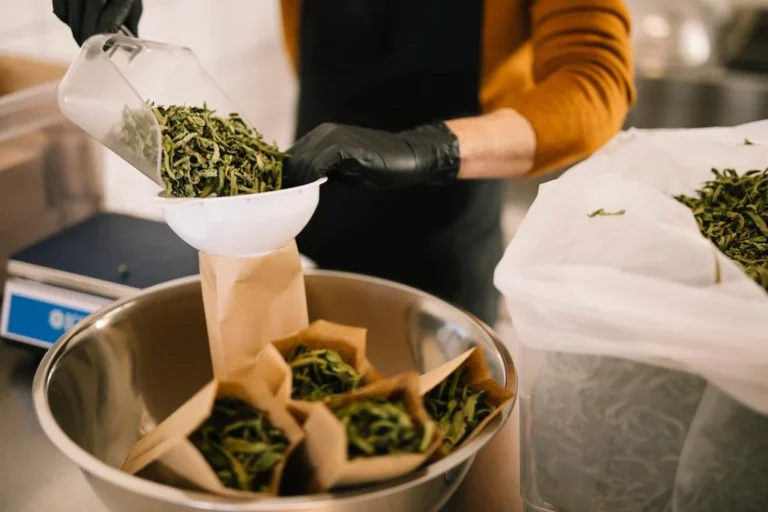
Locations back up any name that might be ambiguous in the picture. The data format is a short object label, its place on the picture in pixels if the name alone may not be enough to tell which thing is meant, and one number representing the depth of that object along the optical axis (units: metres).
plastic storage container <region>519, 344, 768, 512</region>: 0.50
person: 0.93
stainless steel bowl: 0.52
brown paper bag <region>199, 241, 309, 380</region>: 0.65
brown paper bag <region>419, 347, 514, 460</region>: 0.57
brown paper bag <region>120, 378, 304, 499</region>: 0.48
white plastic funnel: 0.61
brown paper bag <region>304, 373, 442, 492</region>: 0.46
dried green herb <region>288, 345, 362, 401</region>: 0.58
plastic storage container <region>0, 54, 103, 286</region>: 0.97
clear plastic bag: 0.48
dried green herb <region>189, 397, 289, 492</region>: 0.50
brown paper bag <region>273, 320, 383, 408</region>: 0.61
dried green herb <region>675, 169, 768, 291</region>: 0.64
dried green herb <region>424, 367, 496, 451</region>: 0.58
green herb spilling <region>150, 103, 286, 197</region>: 0.68
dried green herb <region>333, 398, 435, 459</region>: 0.49
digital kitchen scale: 0.84
